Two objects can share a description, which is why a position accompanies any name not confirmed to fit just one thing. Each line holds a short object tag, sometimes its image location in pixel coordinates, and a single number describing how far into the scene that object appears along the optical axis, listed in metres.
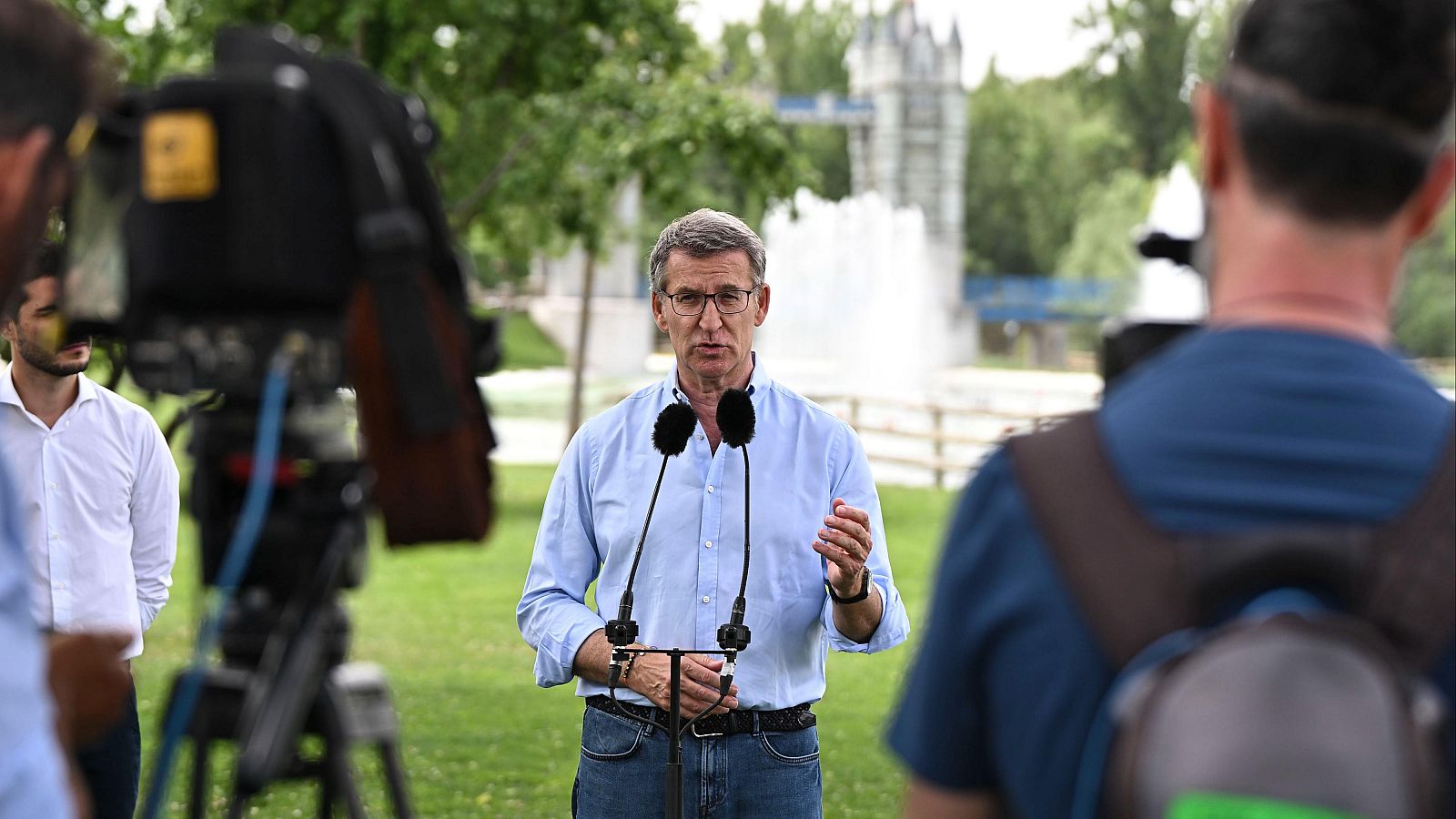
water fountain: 38.75
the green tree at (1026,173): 76.56
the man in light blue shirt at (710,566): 4.51
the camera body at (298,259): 2.22
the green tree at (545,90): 15.36
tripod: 2.30
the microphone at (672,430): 4.46
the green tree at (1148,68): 76.94
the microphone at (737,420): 4.43
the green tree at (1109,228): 68.19
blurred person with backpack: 1.76
